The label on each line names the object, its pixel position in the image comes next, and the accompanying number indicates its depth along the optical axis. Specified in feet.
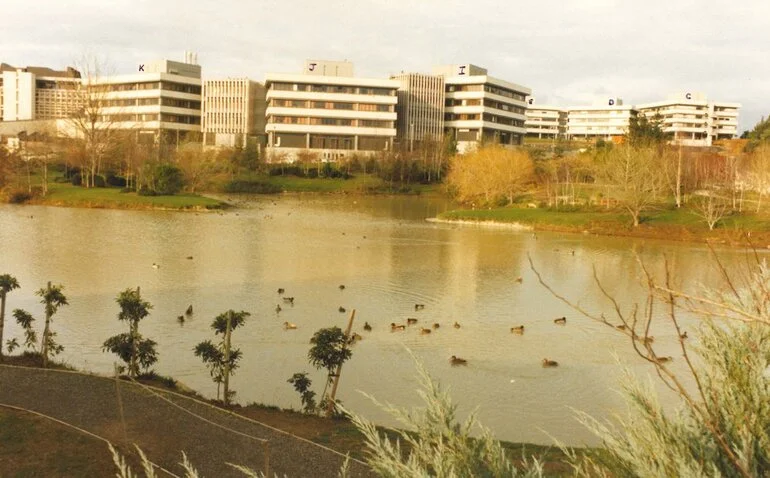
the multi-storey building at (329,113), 320.29
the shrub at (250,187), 253.44
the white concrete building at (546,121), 565.12
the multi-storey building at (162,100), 338.34
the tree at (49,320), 44.57
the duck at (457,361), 52.95
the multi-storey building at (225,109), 343.26
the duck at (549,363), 54.01
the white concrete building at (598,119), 512.63
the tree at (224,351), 41.01
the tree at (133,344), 43.24
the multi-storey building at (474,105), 344.73
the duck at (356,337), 56.95
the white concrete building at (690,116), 454.81
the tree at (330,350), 40.32
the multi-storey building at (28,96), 398.01
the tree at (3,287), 45.70
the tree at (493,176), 204.13
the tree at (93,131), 210.79
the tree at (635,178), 153.38
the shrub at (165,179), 190.08
